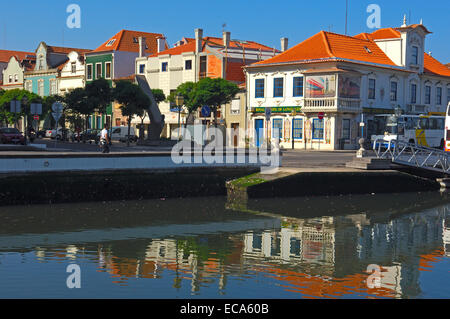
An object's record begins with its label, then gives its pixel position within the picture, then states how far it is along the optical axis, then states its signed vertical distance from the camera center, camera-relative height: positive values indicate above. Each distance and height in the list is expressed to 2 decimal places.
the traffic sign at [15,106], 32.25 +0.73
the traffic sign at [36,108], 33.91 +0.67
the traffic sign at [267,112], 38.32 +0.67
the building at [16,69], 86.75 +7.03
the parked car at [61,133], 59.86 -1.24
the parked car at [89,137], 55.51 -1.34
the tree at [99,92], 52.19 +2.40
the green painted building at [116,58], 71.19 +7.15
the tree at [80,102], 52.56 +1.60
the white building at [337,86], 50.06 +3.22
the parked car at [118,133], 62.94 -1.10
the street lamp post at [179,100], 34.16 +1.20
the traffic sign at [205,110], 37.62 +0.75
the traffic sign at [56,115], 33.53 +0.31
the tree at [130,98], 48.50 +1.82
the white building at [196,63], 60.97 +5.94
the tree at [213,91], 54.25 +2.69
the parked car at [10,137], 42.62 -1.10
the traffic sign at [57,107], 32.97 +0.72
